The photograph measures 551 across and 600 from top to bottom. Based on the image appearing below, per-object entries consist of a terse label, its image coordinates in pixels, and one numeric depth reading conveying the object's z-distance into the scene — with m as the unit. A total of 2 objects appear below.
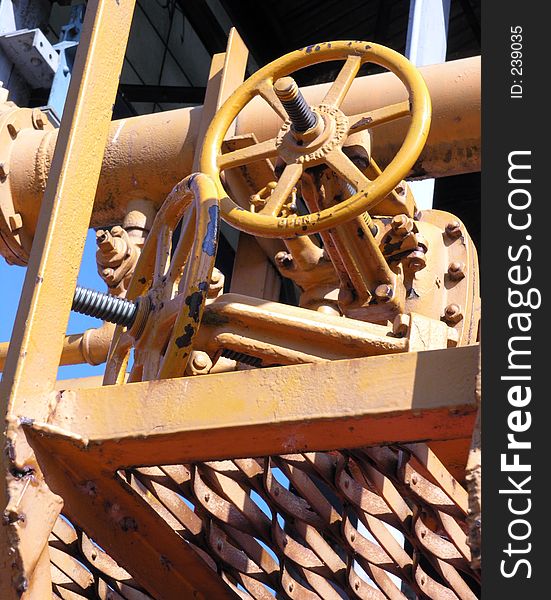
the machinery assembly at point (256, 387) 2.29
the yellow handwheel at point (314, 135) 2.91
